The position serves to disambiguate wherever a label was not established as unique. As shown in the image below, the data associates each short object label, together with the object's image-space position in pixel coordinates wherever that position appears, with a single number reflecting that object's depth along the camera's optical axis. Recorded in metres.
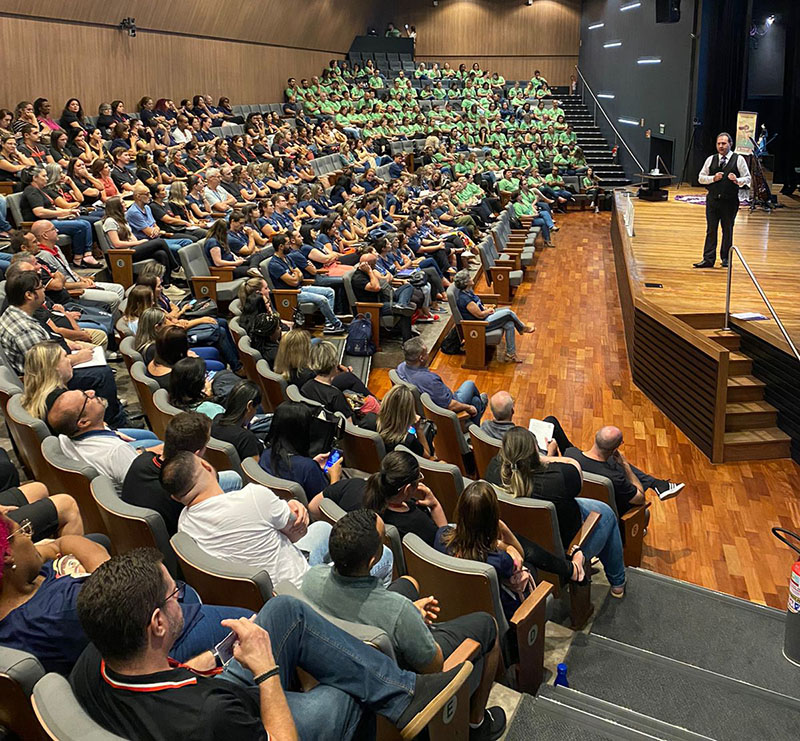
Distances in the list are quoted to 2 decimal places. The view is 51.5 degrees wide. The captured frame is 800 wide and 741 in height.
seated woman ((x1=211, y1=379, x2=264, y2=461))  2.91
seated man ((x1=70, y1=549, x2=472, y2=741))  1.29
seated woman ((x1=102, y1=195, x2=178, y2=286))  5.59
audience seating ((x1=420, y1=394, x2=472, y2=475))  3.63
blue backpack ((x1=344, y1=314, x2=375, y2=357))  5.57
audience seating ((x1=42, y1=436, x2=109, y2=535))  2.37
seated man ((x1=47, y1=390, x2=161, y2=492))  2.55
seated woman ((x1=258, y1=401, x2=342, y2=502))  2.71
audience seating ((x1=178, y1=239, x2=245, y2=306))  5.43
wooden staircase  4.51
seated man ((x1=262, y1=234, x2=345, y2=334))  5.67
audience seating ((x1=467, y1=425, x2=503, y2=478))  3.28
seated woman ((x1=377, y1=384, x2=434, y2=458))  3.17
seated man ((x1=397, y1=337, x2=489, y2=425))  4.13
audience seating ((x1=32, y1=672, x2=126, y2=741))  1.23
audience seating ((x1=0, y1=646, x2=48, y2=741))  1.40
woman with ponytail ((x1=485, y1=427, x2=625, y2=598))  2.70
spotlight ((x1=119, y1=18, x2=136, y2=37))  10.29
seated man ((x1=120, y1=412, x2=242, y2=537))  2.29
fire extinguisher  2.65
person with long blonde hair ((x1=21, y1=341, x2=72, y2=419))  2.88
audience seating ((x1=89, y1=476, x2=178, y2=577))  2.07
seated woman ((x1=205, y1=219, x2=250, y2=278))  5.83
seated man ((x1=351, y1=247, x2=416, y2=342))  5.74
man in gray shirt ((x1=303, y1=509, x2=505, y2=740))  1.72
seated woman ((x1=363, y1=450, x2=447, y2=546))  2.32
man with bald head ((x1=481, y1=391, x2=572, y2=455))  3.41
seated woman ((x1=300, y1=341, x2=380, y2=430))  3.44
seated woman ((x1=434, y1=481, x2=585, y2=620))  2.18
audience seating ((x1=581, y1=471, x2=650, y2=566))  3.02
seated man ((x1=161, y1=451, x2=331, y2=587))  2.08
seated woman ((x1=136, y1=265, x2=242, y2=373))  4.35
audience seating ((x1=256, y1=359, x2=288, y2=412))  3.67
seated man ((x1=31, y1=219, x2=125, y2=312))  4.50
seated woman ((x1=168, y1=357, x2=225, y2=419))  3.15
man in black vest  6.20
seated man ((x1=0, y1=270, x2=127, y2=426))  3.34
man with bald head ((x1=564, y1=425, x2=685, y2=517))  3.19
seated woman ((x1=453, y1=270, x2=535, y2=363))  5.93
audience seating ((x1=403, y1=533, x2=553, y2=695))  2.05
